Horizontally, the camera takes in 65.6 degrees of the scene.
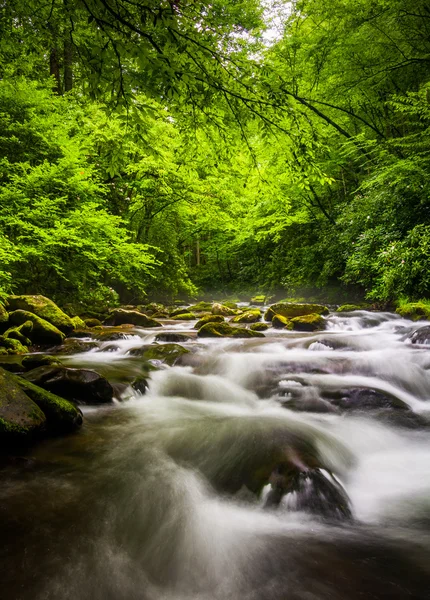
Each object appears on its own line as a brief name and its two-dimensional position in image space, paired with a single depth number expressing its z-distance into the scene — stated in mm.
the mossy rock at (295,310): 11031
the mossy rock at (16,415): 3094
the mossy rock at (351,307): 11938
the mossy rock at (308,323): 9523
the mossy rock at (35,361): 5229
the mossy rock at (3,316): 7844
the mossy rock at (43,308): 8562
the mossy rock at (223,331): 8641
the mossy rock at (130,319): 10992
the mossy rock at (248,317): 11888
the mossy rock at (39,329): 7742
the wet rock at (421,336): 6875
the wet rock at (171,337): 8555
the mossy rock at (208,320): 10578
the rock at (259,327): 9945
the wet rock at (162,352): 6485
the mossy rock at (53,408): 3512
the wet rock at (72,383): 4355
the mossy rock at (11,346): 6855
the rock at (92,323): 10545
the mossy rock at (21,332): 7475
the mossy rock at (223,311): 14414
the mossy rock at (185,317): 12739
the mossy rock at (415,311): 9008
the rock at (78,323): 9575
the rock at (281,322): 9891
